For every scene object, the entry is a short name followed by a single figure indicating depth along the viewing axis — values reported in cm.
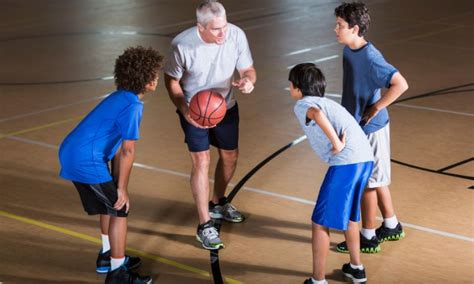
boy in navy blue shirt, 516
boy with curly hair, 477
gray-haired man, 546
